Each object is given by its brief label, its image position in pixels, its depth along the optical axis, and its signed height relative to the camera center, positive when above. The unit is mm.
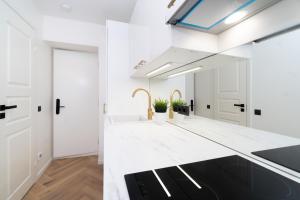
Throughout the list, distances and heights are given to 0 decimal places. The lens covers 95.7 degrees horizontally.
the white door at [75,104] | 2451 -85
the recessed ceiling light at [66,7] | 1851 +1286
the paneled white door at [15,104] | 1258 -66
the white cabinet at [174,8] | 620 +446
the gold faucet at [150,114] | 1464 -154
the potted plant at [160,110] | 1403 -108
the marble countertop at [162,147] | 458 -233
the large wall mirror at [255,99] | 517 +5
